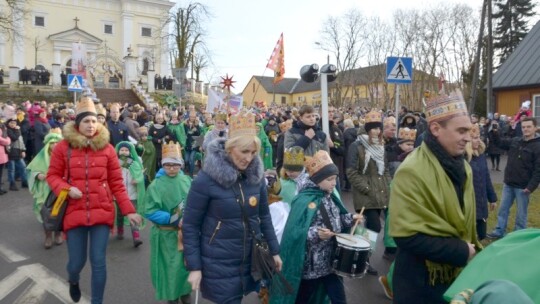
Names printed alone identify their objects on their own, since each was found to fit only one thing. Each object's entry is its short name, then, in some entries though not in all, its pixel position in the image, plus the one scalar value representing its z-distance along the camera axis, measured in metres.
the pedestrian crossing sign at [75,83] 15.58
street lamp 5.97
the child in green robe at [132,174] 7.26
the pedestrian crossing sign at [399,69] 9.89
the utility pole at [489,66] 22.16
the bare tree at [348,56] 55.94
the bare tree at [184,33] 46.66
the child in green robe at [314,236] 3.95
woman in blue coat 3.46
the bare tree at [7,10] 44.66
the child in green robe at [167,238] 4.75
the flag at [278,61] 11.87
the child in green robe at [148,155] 11.73
